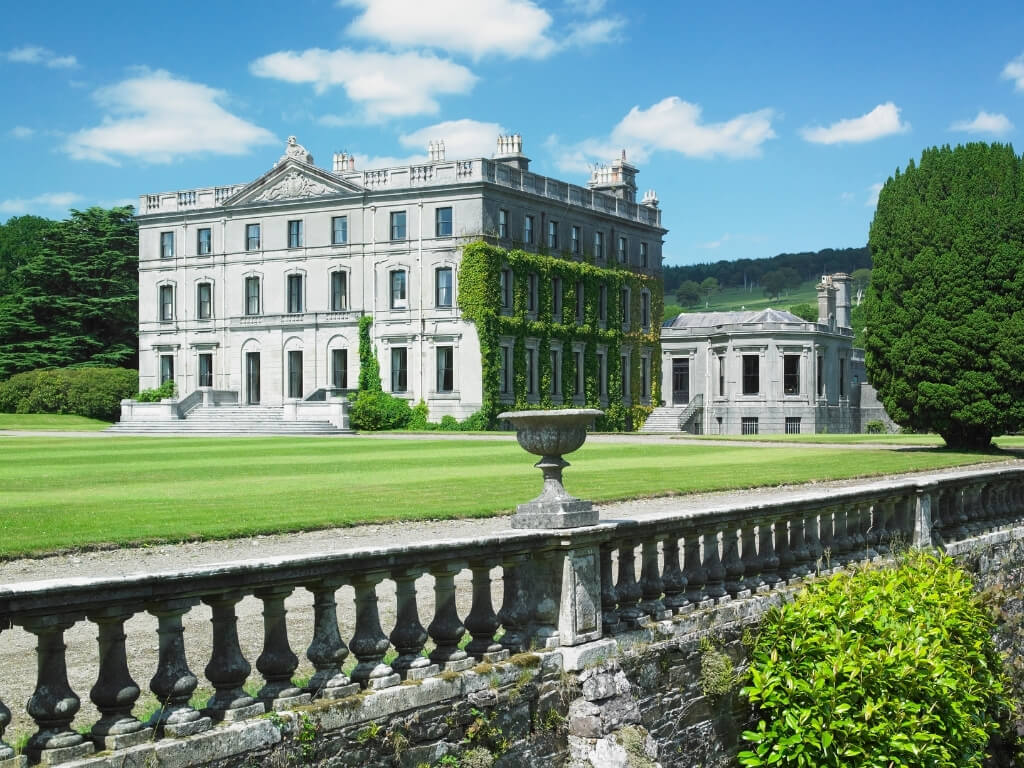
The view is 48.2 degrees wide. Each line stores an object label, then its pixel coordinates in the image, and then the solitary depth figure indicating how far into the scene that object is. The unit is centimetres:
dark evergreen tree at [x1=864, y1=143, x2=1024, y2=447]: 3306
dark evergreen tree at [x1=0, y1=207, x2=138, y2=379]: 7175
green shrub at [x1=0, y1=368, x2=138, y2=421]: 6400
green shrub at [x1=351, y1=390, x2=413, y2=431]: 5600
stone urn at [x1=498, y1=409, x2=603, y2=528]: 750
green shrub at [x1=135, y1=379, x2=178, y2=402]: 6306
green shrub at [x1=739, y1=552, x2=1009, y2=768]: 813
